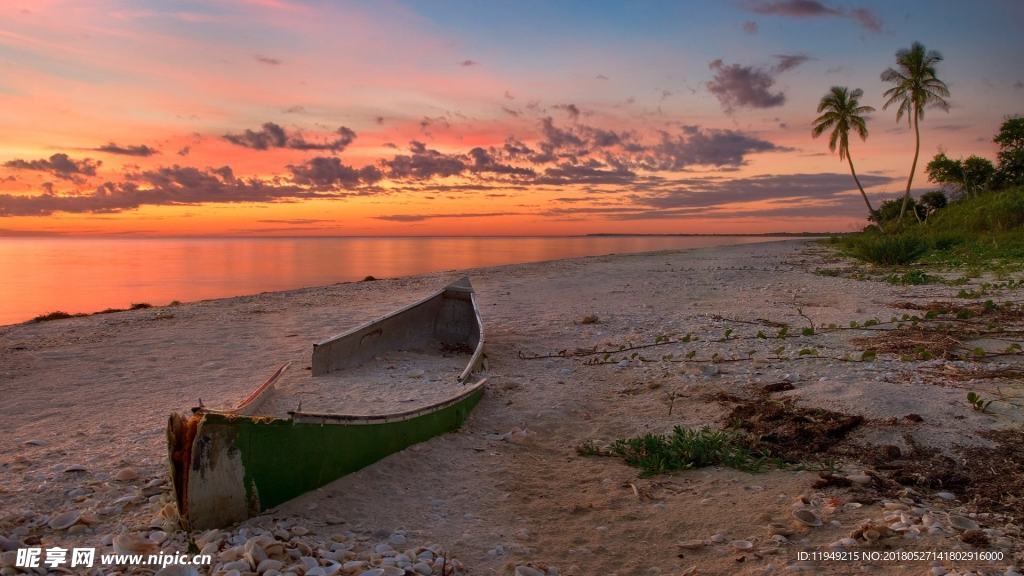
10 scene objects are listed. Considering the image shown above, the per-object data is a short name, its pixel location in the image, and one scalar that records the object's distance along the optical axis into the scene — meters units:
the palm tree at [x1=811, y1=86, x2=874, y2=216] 39.56
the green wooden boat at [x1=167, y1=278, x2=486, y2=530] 3.34
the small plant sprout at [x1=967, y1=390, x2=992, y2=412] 4.79
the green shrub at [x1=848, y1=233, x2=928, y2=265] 18.64
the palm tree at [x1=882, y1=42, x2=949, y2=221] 34.94
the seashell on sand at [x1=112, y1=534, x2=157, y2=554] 3.17
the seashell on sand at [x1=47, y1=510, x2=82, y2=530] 3.50
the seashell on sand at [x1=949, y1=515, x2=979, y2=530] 3.24
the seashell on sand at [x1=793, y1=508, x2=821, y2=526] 3.44
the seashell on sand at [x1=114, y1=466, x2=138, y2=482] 4.14
